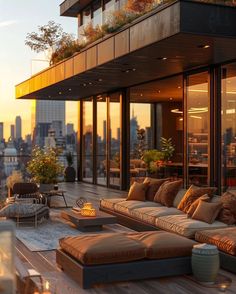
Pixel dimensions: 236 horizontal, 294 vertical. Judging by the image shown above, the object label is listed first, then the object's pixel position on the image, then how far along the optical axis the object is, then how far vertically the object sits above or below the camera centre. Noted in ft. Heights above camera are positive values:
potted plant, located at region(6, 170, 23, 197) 39.44 -3.15
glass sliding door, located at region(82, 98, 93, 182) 60.39 +0.02
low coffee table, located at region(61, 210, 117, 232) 26.21 -4.27
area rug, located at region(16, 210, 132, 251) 23.12 -4.87
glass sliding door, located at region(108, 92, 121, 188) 52.34 +0.12
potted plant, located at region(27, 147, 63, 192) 40.70 -2.29
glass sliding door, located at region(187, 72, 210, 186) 36.42 +0.99
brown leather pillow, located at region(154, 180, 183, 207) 27.09 -2.87
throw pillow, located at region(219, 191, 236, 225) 22.02 -3.10
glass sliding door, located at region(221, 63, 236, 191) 34.60 +1.11
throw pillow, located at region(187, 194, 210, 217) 23.06 -2.99
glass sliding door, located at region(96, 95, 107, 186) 55.83 +0.13
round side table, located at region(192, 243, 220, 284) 16.49 -4.08
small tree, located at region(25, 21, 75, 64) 50.49 +10.78
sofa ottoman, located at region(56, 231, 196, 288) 16.38 -3.99
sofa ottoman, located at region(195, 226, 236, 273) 18.01 -3.84
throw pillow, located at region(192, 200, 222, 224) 21.89 -3.17
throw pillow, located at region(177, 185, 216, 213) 24.21 -2.69
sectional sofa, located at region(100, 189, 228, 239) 21.52 -3.75
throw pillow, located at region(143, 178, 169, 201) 29.50 -2.80
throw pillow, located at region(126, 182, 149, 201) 29.73 -3.09
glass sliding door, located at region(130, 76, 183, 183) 49.98 +1.84
